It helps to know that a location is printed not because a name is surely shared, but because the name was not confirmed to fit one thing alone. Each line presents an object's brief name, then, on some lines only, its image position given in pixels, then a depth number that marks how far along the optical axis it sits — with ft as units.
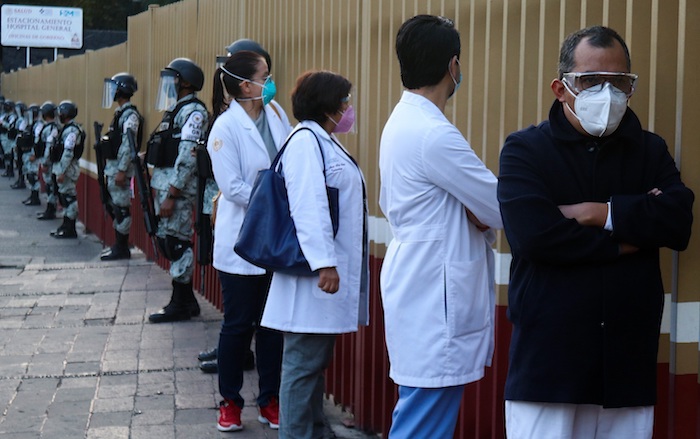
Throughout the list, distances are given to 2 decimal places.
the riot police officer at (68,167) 55.88
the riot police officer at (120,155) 40.45
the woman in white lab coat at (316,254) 15.23
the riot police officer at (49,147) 65.87
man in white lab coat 12.08
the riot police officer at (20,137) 81.77
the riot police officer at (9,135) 95.76
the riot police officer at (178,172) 27.48
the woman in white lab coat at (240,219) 19.24
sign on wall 185.78
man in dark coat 10.04
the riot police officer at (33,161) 76.84
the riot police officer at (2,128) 104.60
